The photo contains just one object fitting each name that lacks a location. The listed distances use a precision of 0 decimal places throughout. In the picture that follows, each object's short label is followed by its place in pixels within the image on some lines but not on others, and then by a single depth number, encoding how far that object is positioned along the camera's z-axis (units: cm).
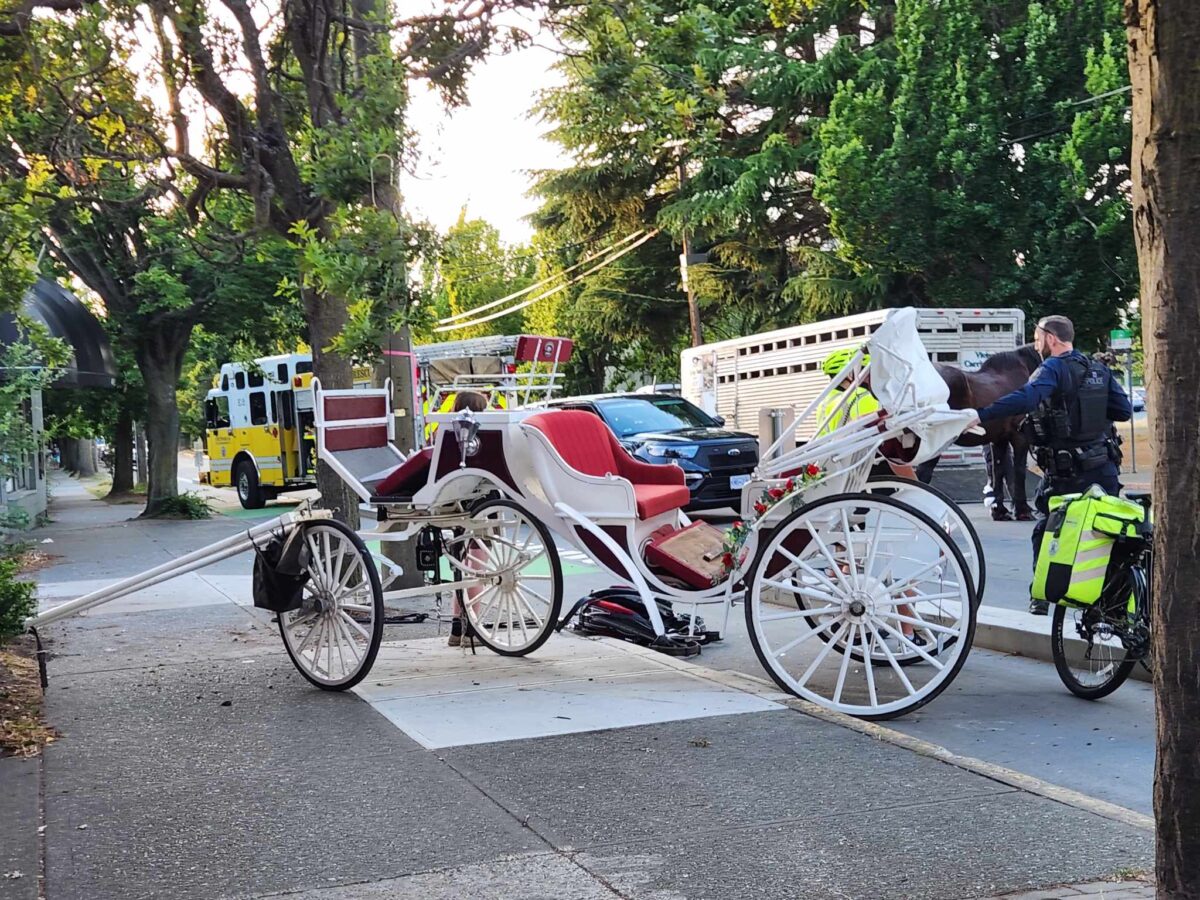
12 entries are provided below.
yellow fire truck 2755
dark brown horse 1396
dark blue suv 1803
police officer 805
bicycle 689
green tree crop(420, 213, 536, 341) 6366
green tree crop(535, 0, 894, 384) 3244
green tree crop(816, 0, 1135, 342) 2734
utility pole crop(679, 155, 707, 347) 3497
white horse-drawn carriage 665
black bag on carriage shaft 707
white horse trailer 2002
